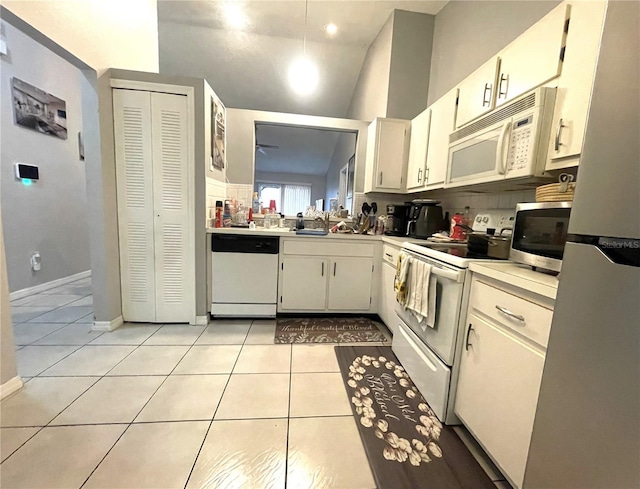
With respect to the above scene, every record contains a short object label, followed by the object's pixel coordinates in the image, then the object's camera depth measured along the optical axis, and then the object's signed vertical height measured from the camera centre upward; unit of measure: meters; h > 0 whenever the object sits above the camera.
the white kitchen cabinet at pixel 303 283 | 2.59 -0.69
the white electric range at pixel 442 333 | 1.37 -0.65
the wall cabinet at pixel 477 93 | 1.57 +0.82
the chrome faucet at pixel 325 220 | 2.89 -0.08
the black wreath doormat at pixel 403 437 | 1.13 -1.09
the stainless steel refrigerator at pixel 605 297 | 0.56 -0.16
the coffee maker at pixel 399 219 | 2.83 -0.03
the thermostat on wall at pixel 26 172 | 2.77 +0.27
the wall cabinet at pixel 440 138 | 2.01 +0.66
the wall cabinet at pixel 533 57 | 1.18 +0.82
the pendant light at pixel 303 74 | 3.25 +2.01
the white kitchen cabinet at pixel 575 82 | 1.04 +0.59
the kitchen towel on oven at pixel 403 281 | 1.79 -0.43
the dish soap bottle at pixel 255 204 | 3.11 +0.06
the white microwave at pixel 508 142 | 1.24 +0.44
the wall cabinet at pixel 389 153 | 2.73 +0.65
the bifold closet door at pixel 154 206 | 2.17 -0.02
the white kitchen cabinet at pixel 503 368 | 0.97 -0.60
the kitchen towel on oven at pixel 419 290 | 1.56 -0.44
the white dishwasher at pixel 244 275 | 2.47 -0.62
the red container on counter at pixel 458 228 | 2.17 -0.06
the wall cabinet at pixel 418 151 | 2.39 +0.63
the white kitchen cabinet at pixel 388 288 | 2.34 -0.67
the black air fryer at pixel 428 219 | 2.43 -0.01
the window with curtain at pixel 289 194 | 8.02 +0.52
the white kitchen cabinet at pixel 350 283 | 2.65 -0.69
